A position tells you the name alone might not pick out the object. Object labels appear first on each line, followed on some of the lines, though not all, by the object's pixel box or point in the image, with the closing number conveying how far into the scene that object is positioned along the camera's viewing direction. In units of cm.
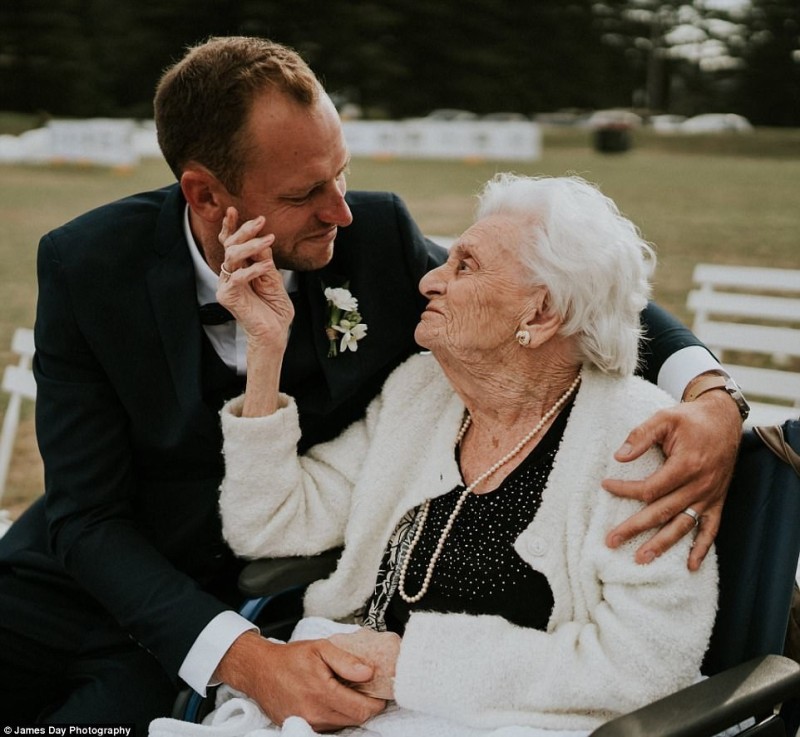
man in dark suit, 195
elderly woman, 161
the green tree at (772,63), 3195
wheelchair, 161
